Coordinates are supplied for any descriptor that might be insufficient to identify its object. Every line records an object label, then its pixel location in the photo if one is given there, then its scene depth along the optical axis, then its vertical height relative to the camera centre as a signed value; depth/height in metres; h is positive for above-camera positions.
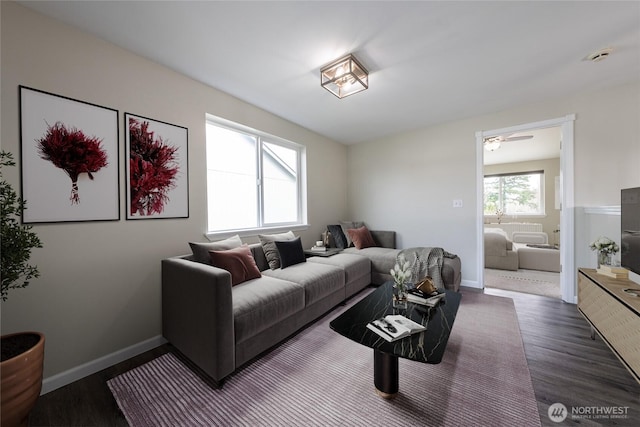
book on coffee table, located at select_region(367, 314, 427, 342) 1.40 -0.72
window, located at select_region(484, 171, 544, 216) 6.41 +0.46
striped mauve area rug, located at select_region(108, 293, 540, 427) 1.34 -1.16
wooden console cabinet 1.44 -0.75
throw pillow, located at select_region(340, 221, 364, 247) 4.19 -0.26
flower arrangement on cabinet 2.20 -0.38
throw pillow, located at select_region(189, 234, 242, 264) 2.13 -0.34
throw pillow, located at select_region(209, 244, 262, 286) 2.12 -0.46
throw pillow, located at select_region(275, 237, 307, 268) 2.74 -0.48
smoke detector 2.01 +1.34
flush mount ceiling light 2.08 +1.26
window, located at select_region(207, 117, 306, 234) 2.79 +0.44
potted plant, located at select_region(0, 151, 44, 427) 1.07 -0.68
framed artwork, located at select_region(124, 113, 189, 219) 2.00 +0.40
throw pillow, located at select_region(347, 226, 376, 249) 3.96 -0.45
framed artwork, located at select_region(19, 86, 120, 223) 1.55 +0.39
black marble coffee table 1.28 -0.75
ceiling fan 3.92 +1.16
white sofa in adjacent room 4.18 -0.86
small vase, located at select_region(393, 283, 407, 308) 1.87 -0.69
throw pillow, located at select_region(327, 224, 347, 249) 4.03 -0.42
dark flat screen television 1.82 -0.17
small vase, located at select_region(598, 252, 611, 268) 2.24 -0.47
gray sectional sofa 1.58 -0.75
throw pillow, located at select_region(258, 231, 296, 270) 2.72 -0.44
